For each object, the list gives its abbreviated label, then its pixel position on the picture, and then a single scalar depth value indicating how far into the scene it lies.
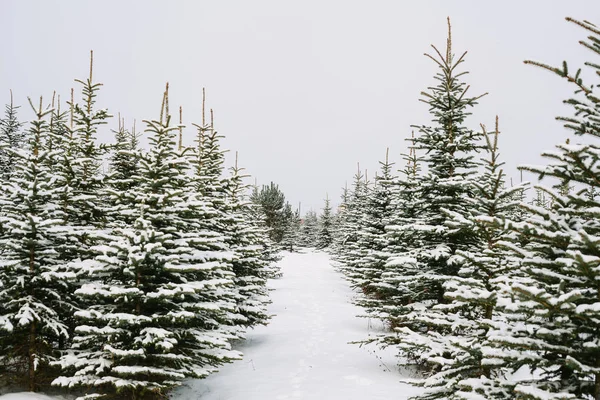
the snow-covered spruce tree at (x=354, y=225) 21.89
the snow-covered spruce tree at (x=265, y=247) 13.15
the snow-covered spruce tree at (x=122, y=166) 10.40
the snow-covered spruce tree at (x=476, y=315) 4.45
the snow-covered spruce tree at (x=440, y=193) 8.78
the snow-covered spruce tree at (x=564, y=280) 3.78
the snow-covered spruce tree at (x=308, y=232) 58.06
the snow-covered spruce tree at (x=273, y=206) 39.78
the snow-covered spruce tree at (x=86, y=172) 9.24
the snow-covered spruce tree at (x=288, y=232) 45.38
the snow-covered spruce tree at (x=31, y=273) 7.38
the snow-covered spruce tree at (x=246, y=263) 12.09
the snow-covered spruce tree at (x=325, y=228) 46.81
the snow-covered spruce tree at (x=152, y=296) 6.99
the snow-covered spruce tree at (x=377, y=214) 15.98
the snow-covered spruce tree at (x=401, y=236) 9.25
